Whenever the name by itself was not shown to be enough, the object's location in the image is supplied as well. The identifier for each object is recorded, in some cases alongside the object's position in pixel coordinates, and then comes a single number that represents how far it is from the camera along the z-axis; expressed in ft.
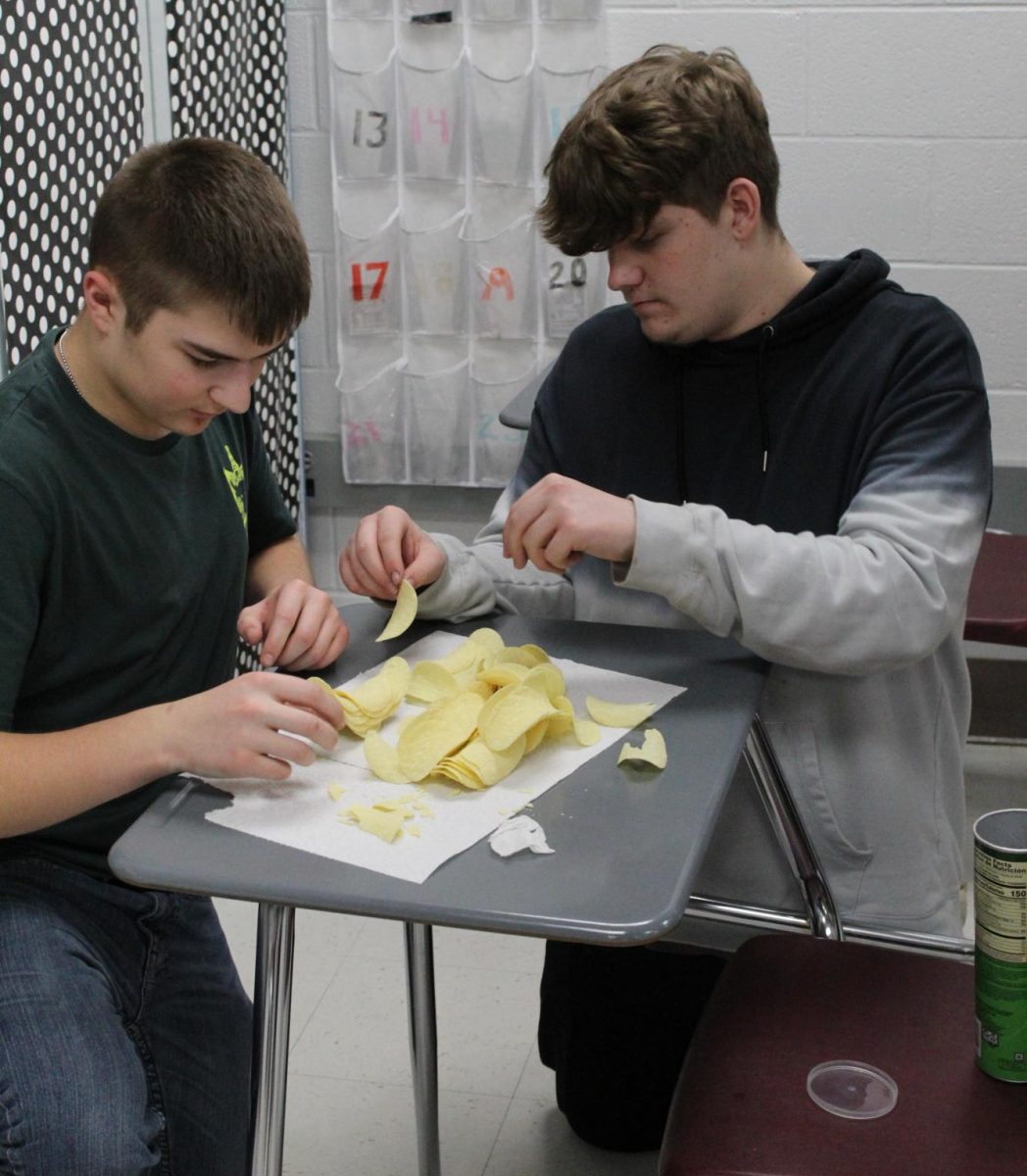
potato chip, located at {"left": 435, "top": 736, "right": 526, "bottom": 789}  3.54
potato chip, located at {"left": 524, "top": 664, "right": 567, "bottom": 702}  3.82
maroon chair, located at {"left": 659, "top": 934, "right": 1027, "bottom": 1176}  3.49
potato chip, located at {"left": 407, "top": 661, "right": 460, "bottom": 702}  4.02
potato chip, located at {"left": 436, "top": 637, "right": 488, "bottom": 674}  4.15
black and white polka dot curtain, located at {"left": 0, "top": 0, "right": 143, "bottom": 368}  6.42
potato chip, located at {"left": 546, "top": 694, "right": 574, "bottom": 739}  3.74
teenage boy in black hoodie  4.08
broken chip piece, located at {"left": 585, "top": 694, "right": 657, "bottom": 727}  3.86
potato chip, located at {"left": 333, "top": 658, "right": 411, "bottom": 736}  3.81
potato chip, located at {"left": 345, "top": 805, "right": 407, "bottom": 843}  3.30
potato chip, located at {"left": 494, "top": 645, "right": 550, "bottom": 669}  4.14
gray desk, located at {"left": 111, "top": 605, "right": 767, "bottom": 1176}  2.99
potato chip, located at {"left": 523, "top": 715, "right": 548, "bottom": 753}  3.71
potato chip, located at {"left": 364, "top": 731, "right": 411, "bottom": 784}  3.59
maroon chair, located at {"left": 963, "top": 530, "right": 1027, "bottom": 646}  7.32
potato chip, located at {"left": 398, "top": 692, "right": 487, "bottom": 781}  3.57
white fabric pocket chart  9.26
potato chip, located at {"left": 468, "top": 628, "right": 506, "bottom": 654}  4.24
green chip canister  3.49
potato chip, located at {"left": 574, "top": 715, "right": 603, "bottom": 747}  3.76
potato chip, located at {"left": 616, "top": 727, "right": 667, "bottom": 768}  3.60
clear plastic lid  3.65
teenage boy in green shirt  3.68
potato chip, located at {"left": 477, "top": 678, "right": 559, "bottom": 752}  3.59
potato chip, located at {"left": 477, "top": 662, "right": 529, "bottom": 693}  3.90
